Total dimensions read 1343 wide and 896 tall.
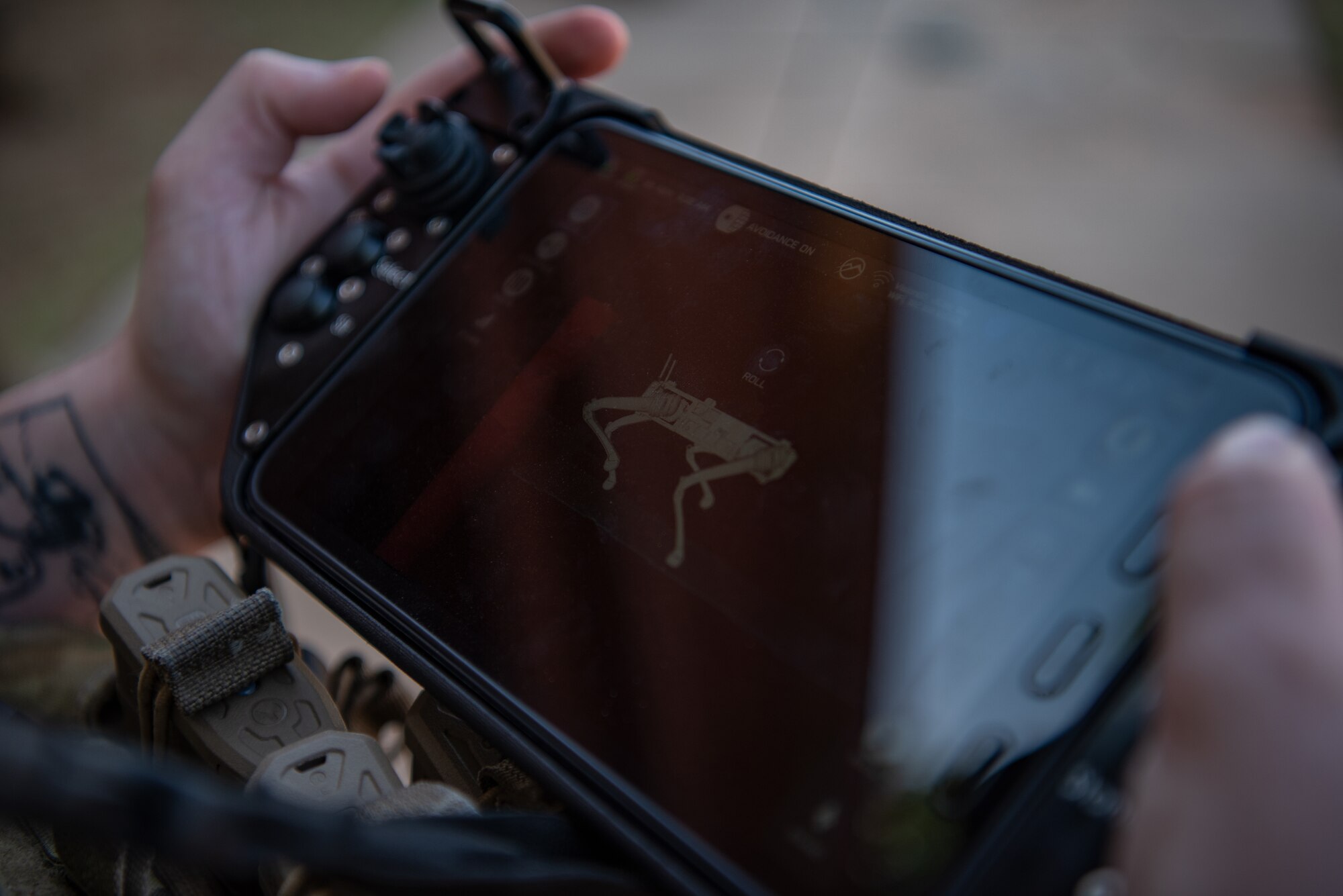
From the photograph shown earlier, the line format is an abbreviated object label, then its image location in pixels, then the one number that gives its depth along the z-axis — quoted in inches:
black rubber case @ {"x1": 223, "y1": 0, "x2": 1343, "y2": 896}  13.5
